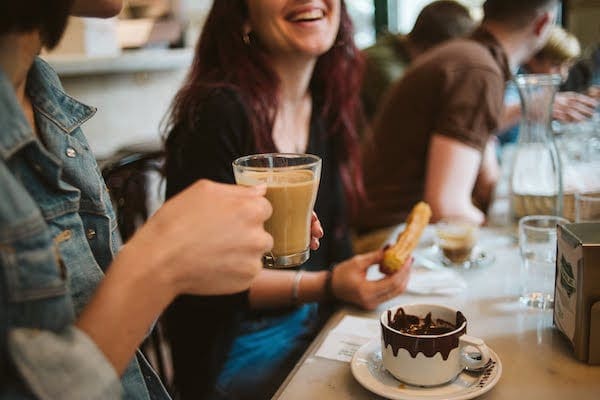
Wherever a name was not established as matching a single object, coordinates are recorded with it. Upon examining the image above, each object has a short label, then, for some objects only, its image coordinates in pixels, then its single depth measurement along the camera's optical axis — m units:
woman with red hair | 1.34
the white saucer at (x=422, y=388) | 0.82
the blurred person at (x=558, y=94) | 2.21
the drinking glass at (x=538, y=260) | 1.16
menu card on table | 0.99
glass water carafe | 1.52
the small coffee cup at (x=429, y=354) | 0.83
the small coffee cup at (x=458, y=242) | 1.38
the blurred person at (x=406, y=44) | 3.37
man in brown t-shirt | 1.88
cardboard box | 0.89
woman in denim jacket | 0.60
